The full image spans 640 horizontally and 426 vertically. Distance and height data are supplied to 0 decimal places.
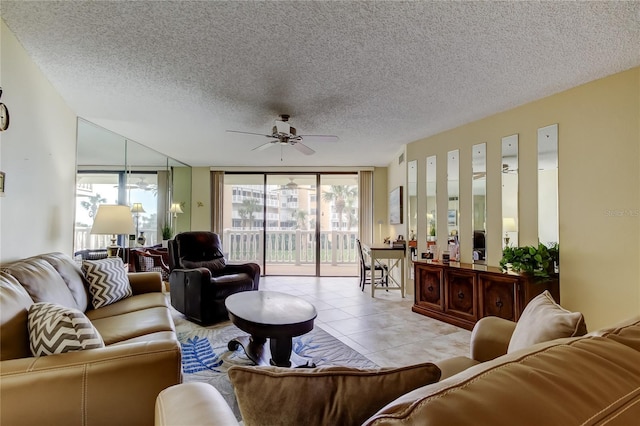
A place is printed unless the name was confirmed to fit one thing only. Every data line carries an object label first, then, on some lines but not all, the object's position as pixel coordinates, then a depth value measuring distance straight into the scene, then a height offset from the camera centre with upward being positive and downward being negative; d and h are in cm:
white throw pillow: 97 -36
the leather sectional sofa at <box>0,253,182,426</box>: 110 -61
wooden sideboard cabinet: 284 -75
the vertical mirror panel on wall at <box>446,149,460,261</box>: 380 +22
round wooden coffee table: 203 -71
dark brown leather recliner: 327 -68
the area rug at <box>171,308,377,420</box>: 218 -114
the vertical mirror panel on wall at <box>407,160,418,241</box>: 447 +35
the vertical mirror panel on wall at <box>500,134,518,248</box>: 317 +33
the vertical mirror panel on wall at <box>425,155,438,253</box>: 415 +28
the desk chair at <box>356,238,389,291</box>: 508 -90
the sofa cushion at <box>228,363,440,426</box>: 60 -36
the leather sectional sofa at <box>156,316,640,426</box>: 41 -26
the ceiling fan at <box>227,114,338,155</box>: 303 +92
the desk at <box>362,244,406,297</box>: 461 -53
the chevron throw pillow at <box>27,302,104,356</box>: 123 -48
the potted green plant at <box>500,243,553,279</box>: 280 -37
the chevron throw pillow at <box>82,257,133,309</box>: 236 -51
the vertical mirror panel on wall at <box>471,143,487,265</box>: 349 +25
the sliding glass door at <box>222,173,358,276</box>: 654 -4
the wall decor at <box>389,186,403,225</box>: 503 +25
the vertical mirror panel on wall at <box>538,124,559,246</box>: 284 +35
